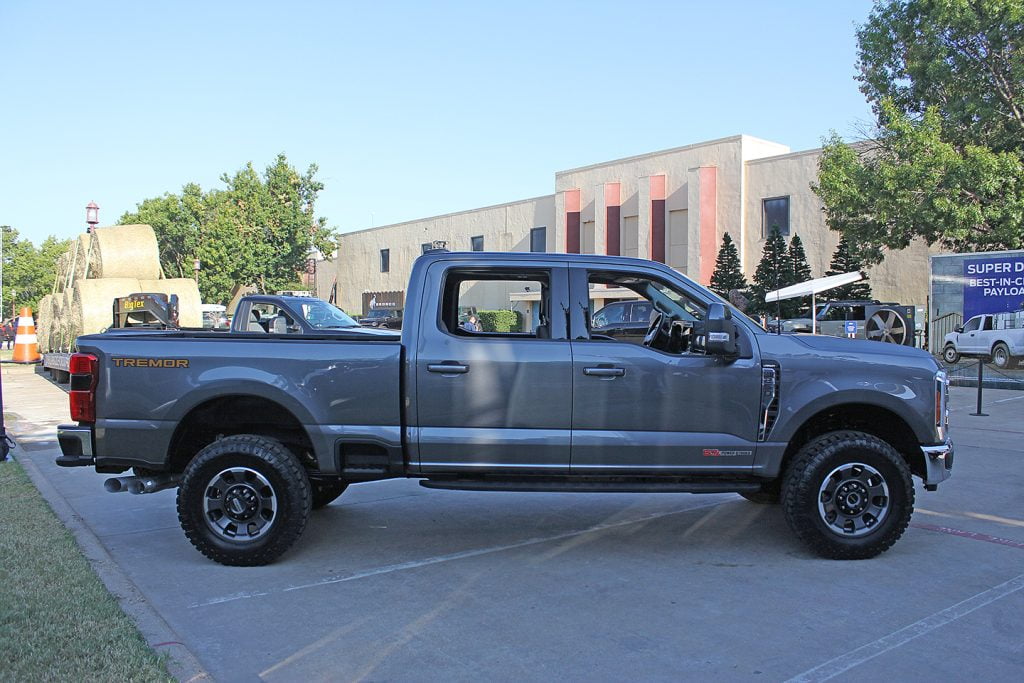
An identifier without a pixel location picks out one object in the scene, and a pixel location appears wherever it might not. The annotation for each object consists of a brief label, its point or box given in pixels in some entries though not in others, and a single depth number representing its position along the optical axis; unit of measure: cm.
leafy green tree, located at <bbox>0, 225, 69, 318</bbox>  5897
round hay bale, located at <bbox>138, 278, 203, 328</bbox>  2156
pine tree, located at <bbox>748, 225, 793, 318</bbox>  3191
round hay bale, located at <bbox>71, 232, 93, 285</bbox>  2250
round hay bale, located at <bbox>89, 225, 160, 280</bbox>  2206
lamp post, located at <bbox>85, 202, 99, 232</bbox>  2328
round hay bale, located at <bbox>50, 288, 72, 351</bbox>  2228
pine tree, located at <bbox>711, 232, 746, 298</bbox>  3347
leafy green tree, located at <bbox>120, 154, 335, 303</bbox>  5266
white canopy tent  2252
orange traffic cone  2452
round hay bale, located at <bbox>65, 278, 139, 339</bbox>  2036
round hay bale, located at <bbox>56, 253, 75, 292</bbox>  2462
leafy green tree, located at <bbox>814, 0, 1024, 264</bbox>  2286
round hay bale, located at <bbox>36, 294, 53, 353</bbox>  2489
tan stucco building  3316
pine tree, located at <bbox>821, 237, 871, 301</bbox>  3078
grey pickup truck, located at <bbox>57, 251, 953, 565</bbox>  563
